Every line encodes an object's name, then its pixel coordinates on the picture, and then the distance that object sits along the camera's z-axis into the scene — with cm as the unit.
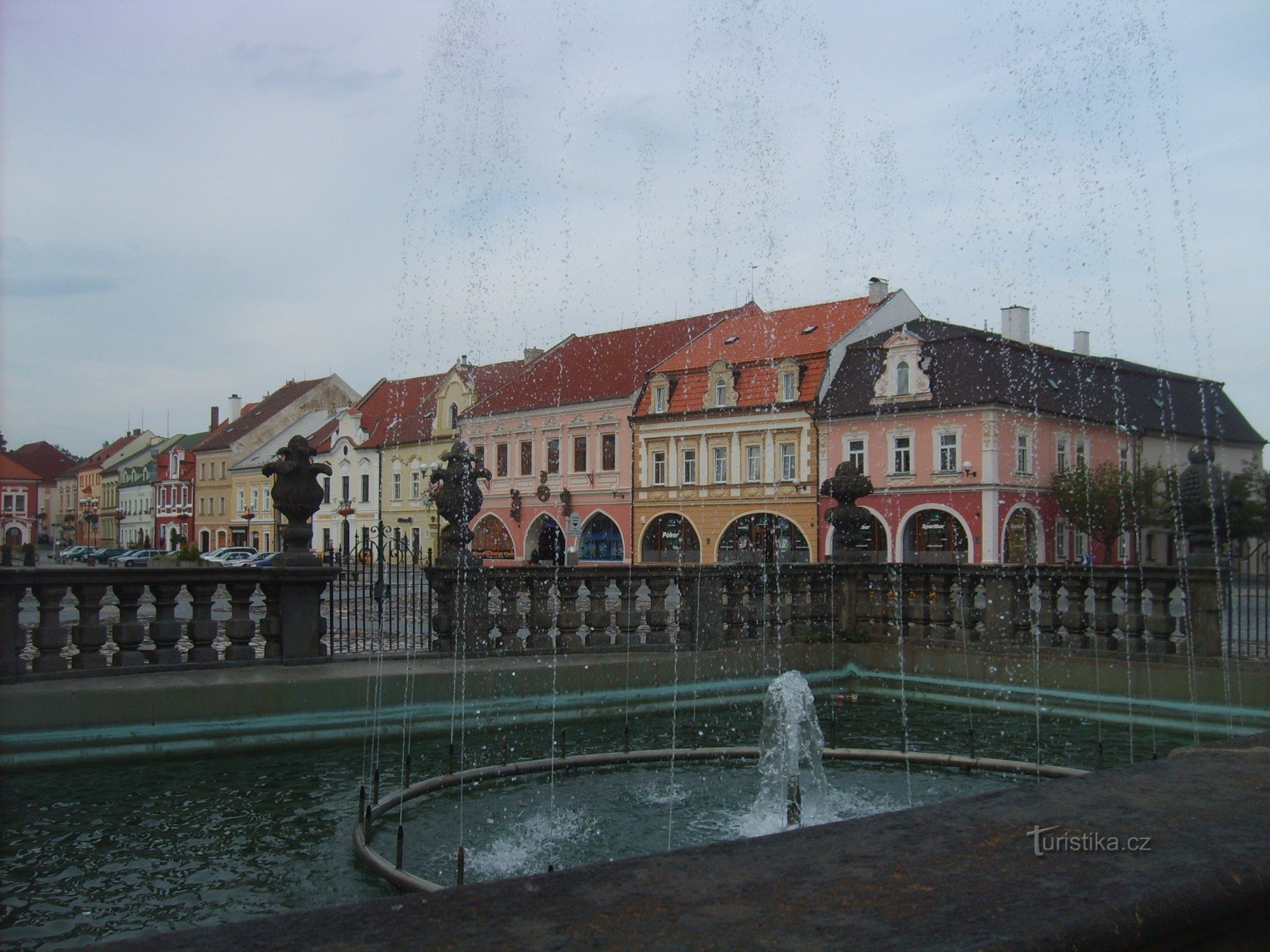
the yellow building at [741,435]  4638
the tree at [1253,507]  3834
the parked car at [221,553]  5147
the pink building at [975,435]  4153
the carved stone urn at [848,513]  1217
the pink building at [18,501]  10756
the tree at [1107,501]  4234
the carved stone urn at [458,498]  1036
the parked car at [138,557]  5669
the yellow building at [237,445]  8162
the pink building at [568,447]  5234
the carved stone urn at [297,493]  937
